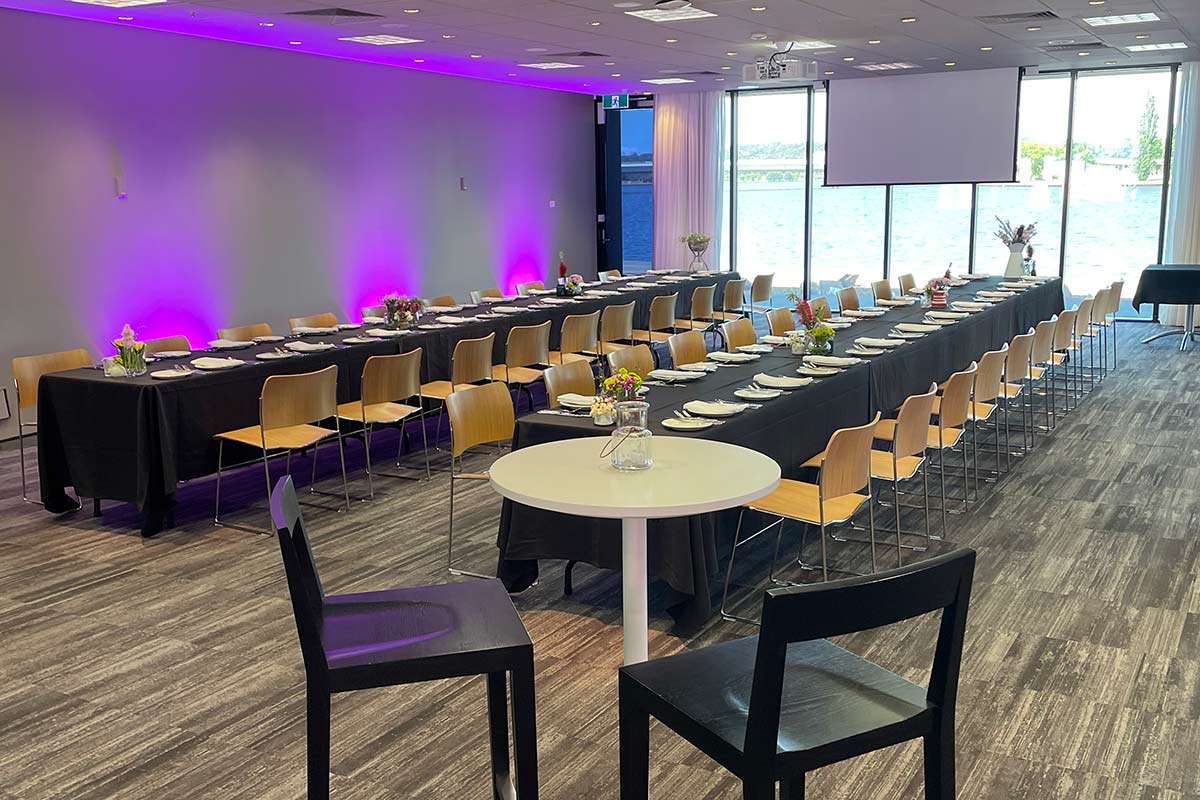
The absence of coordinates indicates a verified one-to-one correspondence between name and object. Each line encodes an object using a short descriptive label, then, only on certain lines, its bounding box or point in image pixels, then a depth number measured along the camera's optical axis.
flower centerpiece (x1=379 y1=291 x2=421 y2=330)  8.18
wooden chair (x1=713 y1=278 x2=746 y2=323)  12.14
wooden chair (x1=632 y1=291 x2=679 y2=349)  10.49
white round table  3.31
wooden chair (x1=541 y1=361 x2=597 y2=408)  5.79
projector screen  13.27
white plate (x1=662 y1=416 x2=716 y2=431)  4.79
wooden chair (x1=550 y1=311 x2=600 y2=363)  8.77
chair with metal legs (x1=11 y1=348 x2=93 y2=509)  6.75
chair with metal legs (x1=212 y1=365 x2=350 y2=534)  6.01
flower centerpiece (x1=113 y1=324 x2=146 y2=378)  6.22
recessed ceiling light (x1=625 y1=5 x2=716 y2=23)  8.52
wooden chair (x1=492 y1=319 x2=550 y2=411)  8.07
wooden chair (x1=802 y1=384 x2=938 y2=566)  5.21
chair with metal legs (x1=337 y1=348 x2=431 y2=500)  6.75
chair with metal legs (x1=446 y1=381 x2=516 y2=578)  5.25
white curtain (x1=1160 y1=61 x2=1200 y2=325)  12.97
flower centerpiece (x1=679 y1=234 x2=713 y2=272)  12.85
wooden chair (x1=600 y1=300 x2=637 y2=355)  9.62
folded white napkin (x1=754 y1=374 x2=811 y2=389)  5.79
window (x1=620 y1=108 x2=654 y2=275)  16.31
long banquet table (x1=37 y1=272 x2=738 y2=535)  5.94
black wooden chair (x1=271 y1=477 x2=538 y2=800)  2.60
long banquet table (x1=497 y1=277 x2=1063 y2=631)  4.46
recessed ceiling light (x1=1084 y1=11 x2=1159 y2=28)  9.27
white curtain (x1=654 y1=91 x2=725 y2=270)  15.69
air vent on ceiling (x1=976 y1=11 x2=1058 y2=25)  8.97
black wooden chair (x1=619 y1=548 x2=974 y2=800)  2.14
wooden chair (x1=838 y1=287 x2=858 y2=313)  10.33
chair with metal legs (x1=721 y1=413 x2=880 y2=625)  4.52
